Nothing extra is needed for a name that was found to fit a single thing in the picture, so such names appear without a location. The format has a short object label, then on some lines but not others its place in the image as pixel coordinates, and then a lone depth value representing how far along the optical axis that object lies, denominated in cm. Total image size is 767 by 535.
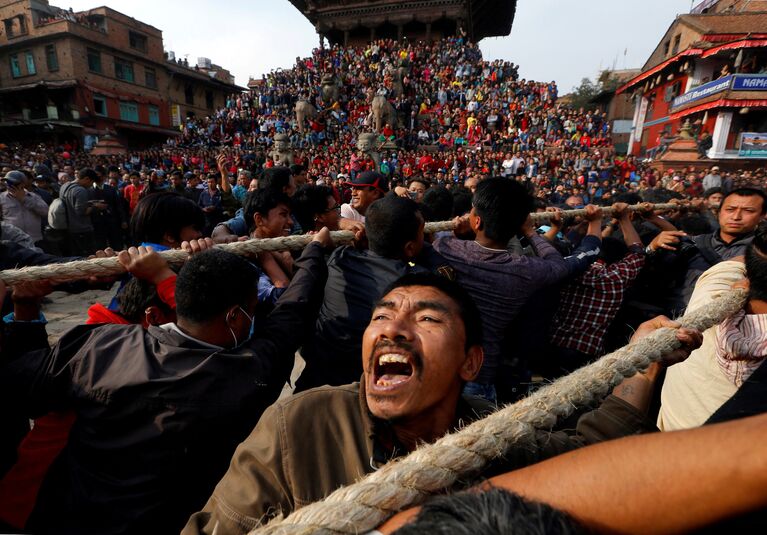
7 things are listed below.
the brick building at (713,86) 2017
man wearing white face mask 139
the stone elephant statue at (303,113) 2078
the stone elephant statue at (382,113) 1906
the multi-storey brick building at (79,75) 2830
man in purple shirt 231
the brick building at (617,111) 3681
